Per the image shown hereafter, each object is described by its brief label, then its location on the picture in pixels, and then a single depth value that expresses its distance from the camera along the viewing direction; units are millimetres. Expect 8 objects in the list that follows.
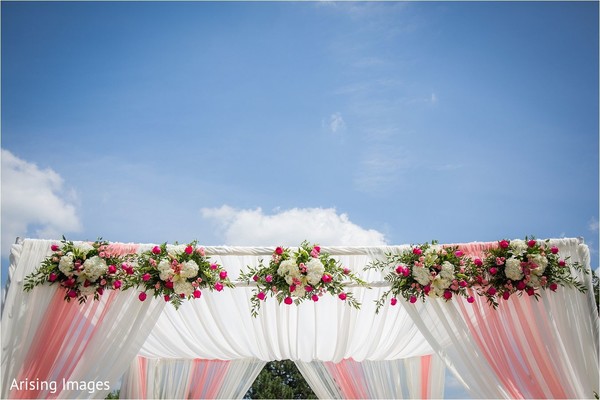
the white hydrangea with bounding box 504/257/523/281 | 4844
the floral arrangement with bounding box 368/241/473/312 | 4848
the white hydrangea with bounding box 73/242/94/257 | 4953
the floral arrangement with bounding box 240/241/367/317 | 4828
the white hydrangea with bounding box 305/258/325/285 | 4809
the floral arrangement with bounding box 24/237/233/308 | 4836
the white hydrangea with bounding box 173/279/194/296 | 4844
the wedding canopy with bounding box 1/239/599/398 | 4699
